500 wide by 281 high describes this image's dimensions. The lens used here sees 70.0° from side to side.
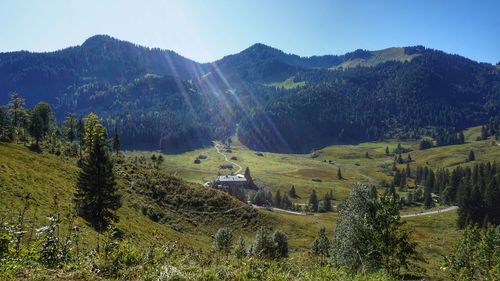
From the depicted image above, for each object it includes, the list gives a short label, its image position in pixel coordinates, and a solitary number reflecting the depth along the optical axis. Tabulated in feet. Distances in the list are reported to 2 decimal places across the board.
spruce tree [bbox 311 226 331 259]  221.01
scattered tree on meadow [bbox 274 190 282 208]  634.51
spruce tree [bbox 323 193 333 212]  631.40
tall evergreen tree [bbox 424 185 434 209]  628.12
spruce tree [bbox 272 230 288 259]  240.20
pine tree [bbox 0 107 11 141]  323.12
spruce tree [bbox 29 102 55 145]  345.92
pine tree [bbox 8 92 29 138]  397.92
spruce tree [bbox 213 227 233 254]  232.12
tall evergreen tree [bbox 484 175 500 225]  466.70
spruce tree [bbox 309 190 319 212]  628.44
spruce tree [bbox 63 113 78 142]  459.07
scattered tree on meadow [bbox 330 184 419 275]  108.06
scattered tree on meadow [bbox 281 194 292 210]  628.20
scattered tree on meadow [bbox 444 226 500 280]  102.94
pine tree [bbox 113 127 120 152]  436.35
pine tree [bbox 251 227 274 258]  184.26
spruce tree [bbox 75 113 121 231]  181.57
